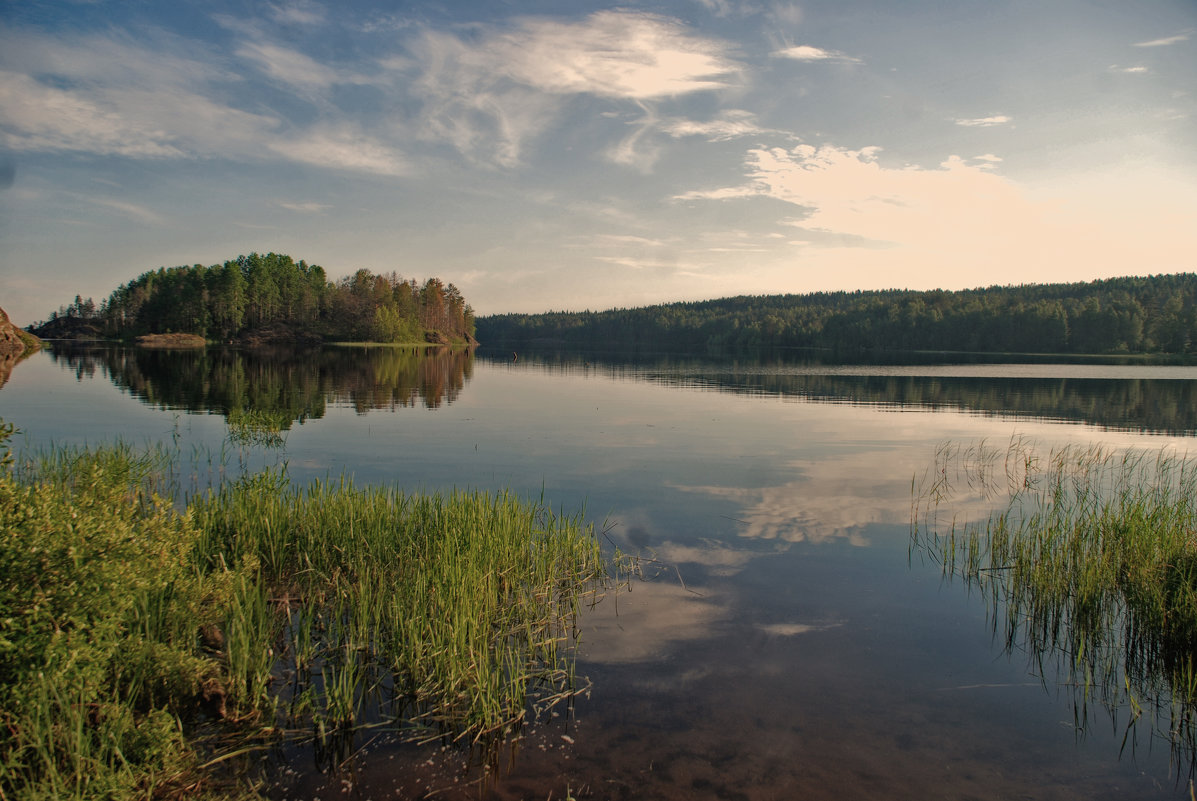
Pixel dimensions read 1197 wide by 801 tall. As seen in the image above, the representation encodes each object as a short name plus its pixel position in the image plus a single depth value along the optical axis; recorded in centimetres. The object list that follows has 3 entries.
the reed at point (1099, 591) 831
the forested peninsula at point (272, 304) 14025
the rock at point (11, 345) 6702
